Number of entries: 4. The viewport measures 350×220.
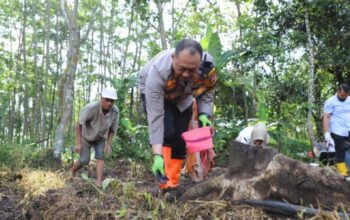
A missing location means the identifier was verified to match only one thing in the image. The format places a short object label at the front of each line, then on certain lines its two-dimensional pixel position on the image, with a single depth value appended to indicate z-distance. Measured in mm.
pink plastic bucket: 3547
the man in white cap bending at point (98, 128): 6152
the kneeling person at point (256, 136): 5203
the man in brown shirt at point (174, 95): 3166
